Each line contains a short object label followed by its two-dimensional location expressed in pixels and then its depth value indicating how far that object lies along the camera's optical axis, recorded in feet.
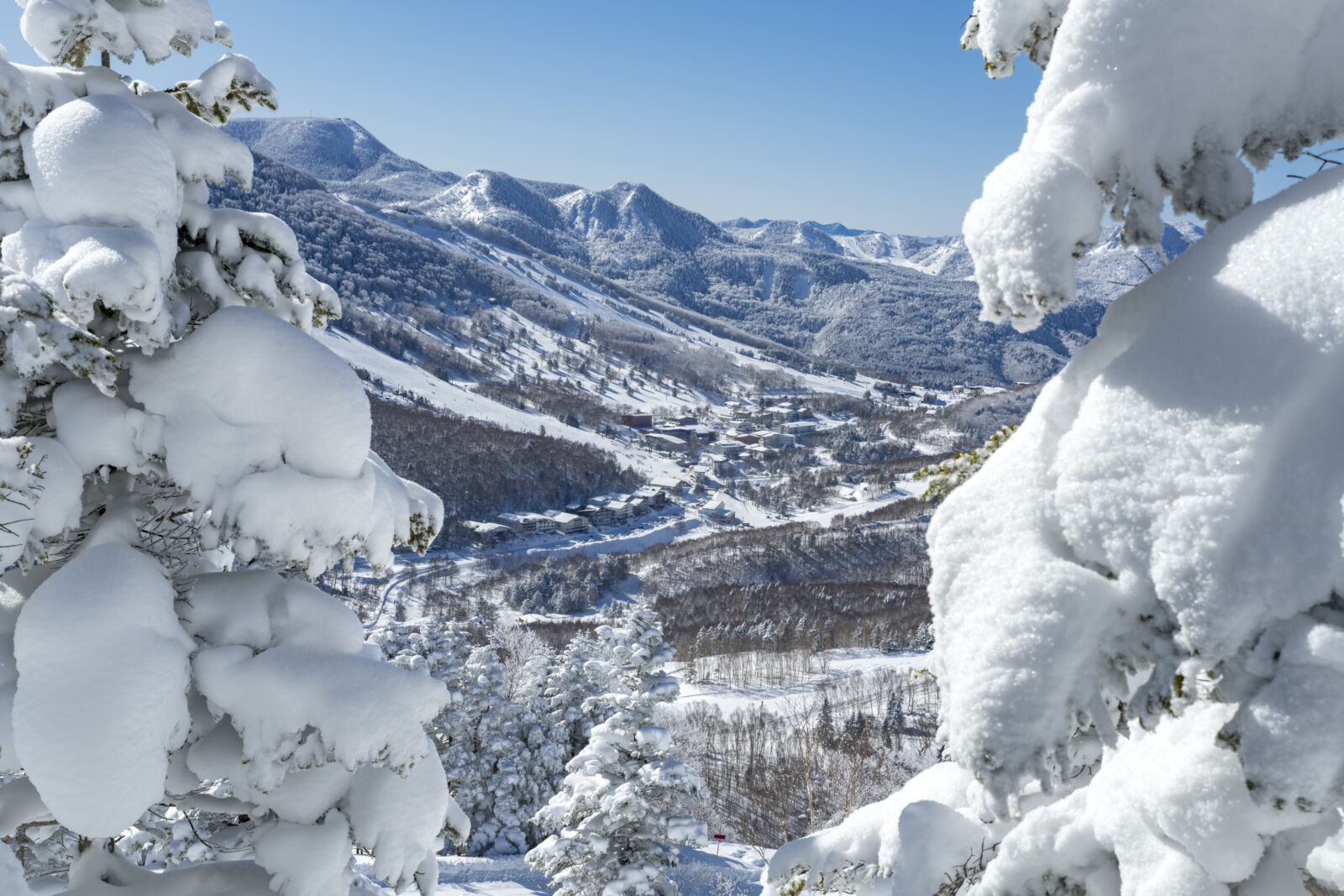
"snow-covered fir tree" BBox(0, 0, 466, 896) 12.05
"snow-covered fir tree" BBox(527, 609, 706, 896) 44.52
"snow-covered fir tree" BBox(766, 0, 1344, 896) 6.48
